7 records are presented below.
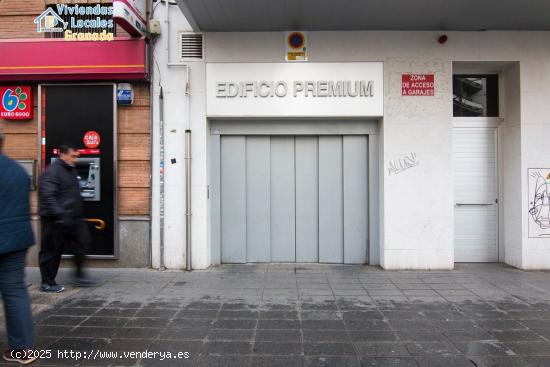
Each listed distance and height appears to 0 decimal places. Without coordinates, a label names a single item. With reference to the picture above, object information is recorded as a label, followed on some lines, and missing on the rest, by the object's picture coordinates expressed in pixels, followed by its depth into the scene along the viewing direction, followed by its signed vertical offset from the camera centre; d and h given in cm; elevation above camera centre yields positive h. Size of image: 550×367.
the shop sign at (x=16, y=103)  703 +142
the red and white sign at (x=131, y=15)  598 +256
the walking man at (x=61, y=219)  526 -42
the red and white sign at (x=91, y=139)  699 +80
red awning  680 +208
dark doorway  697 +77
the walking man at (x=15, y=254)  344 -56
